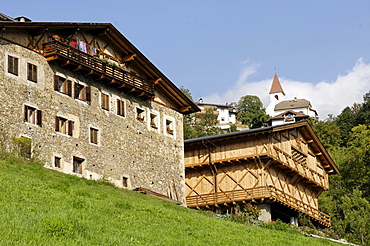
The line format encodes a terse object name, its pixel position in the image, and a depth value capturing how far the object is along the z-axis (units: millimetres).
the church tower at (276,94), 172550
